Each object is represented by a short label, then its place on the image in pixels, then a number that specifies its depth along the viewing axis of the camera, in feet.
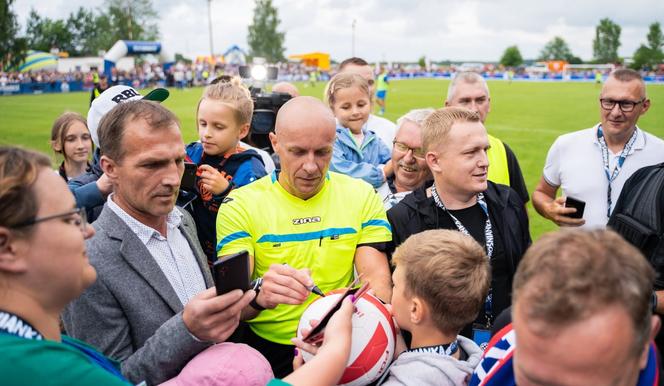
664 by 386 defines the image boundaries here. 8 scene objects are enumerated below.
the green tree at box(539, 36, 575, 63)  433.89
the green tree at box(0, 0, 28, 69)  183.93
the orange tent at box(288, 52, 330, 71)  284.49
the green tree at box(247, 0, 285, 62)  316.81
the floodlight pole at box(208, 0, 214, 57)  206.36
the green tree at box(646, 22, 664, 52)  298.43
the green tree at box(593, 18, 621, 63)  371.97
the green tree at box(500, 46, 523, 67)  348.10
